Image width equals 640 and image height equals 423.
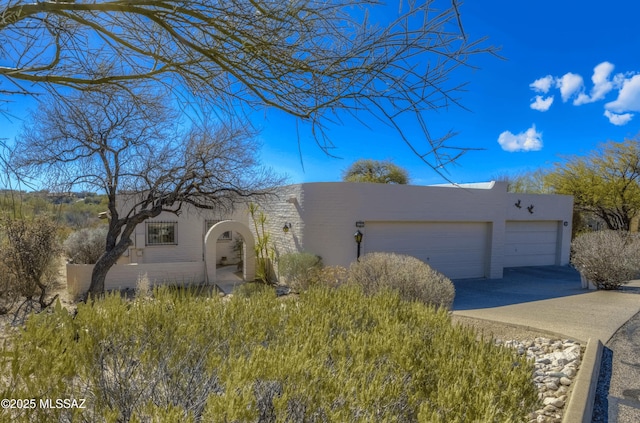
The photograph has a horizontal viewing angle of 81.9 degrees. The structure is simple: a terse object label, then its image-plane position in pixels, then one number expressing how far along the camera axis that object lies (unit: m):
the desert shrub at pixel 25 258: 9.89
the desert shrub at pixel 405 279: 7.75
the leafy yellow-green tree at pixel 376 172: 29.81
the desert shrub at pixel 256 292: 4.29
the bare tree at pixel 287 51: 2.58
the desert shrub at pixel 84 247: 16.20
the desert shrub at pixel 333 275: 10.41
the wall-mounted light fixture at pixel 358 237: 13.09
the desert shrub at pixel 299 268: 12.30
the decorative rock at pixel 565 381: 4.74
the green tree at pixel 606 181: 20.72
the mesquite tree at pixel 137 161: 9.97
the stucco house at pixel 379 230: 13.61
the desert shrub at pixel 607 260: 11.88
